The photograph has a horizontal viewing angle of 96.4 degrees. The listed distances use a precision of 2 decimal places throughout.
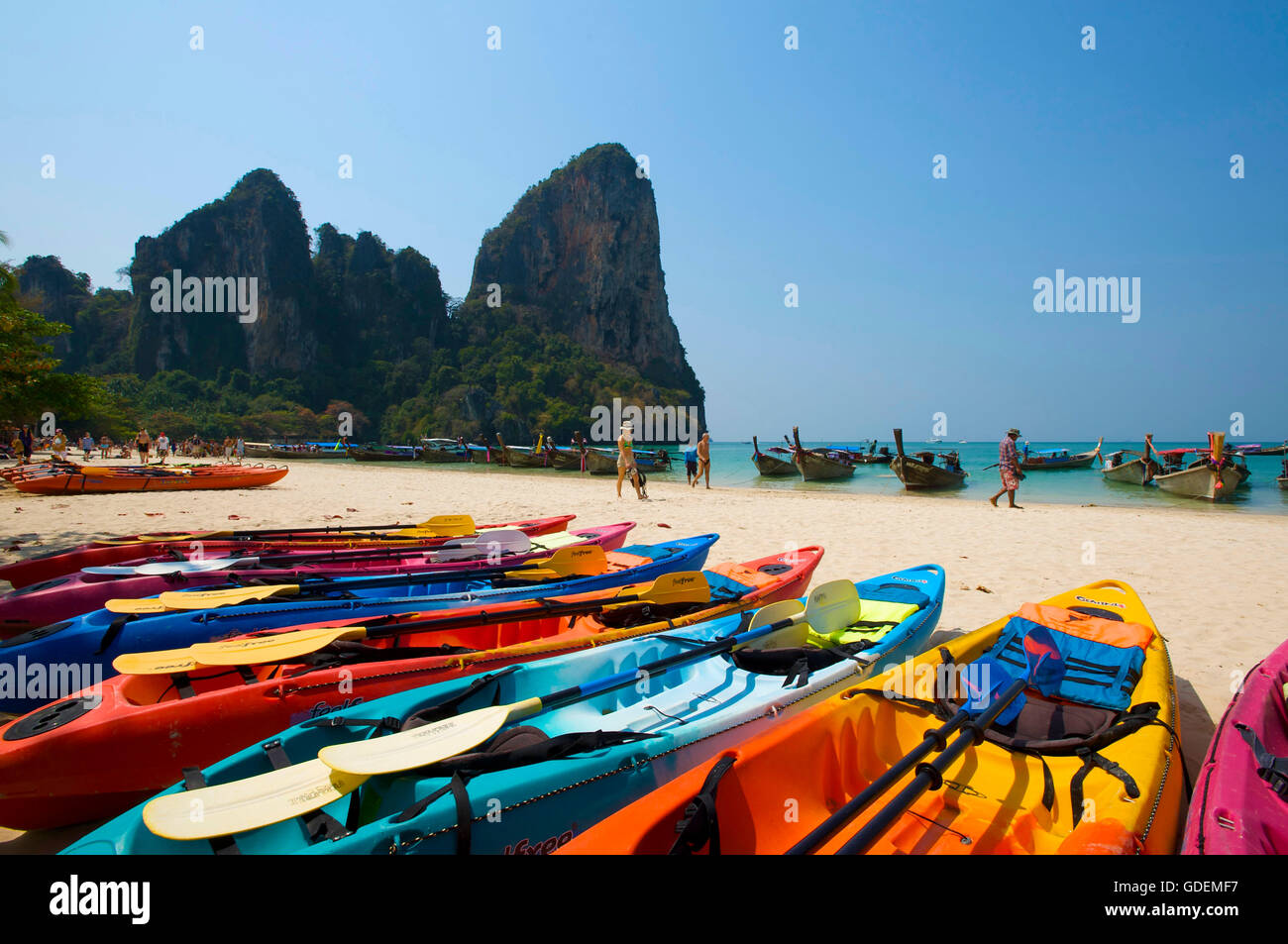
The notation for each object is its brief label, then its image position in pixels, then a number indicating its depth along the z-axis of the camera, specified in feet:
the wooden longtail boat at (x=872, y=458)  88.29
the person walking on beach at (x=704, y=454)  60.12
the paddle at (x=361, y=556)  16.20
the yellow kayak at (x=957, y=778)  6.23
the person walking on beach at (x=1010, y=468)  45.09
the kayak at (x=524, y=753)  5.91
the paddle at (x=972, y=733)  5.68
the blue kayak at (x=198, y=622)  10.58
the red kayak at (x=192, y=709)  7.66
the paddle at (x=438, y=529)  22.91
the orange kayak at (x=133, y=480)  44.34
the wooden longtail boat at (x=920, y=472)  68.90
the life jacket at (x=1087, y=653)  10.52
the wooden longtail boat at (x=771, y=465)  89.61
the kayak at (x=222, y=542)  17.74
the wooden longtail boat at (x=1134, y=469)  75.41
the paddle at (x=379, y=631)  10.09
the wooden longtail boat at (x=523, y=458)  118.48
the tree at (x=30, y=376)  39.52
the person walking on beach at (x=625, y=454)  47.14
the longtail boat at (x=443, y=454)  135.44
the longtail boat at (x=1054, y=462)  103.50
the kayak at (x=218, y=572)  13.87
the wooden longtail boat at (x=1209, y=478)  59.72
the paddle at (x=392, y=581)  12.64
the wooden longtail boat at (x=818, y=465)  80.74
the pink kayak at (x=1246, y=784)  6.04
